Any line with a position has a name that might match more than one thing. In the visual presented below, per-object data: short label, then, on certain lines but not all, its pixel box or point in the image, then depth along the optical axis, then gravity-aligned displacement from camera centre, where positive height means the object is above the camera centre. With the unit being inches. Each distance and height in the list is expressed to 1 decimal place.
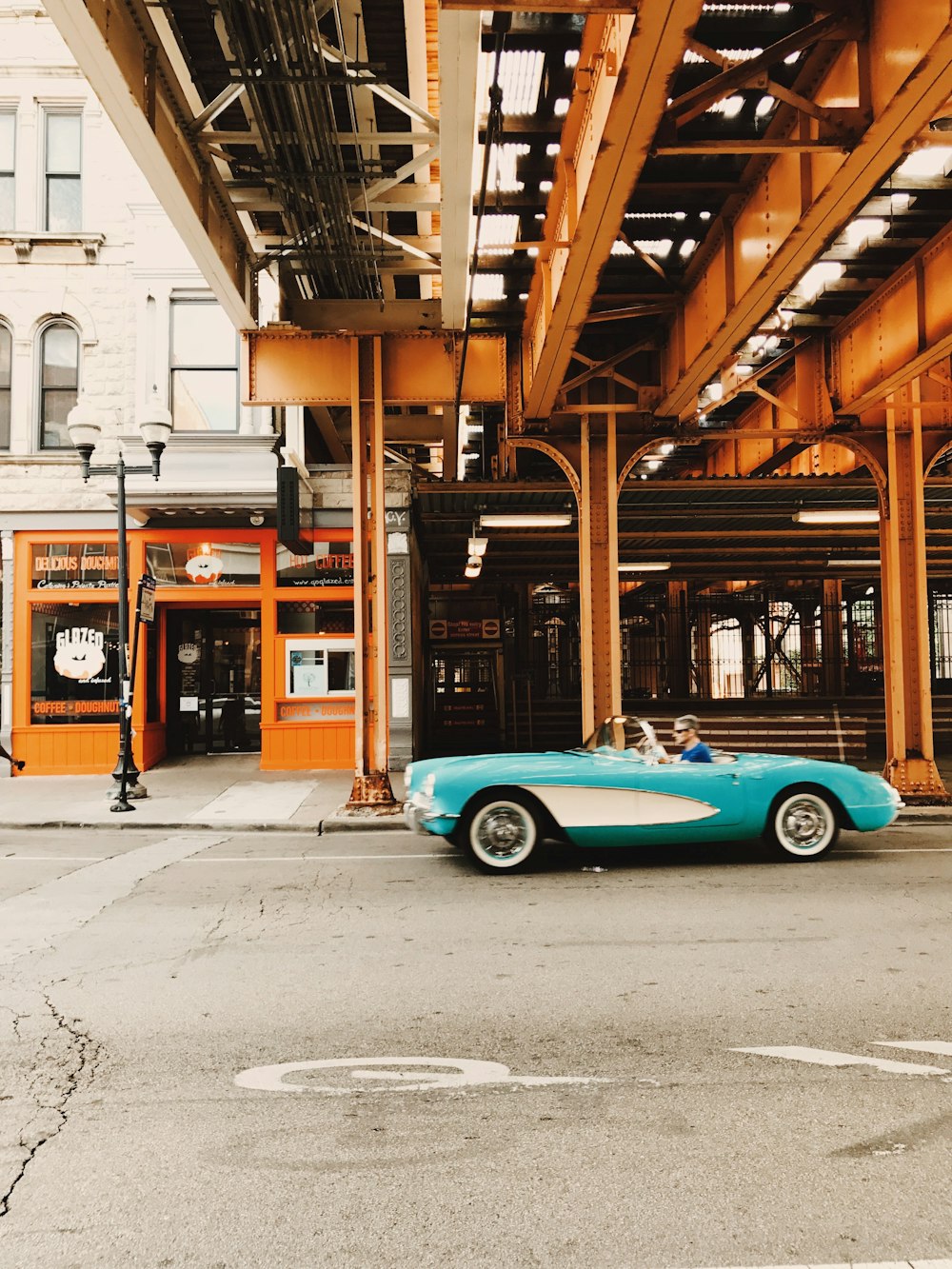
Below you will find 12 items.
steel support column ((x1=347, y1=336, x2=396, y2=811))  450.3 +40.6
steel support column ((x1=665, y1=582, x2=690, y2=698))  939.3 +23.2
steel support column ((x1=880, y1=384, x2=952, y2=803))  477.4 +31.4
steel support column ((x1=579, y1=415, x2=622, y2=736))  465.4 +50.5
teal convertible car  308.3 -44.8
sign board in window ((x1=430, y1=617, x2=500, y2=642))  890.7 +44.8
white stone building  589.6 +163.1
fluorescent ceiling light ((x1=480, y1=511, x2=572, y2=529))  615.8 +106.7
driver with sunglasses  325.7 -26.0
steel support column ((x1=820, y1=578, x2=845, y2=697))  926.4 +34.8
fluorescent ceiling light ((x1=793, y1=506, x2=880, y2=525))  616.4 +106.9
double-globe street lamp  458.9 +117.6
